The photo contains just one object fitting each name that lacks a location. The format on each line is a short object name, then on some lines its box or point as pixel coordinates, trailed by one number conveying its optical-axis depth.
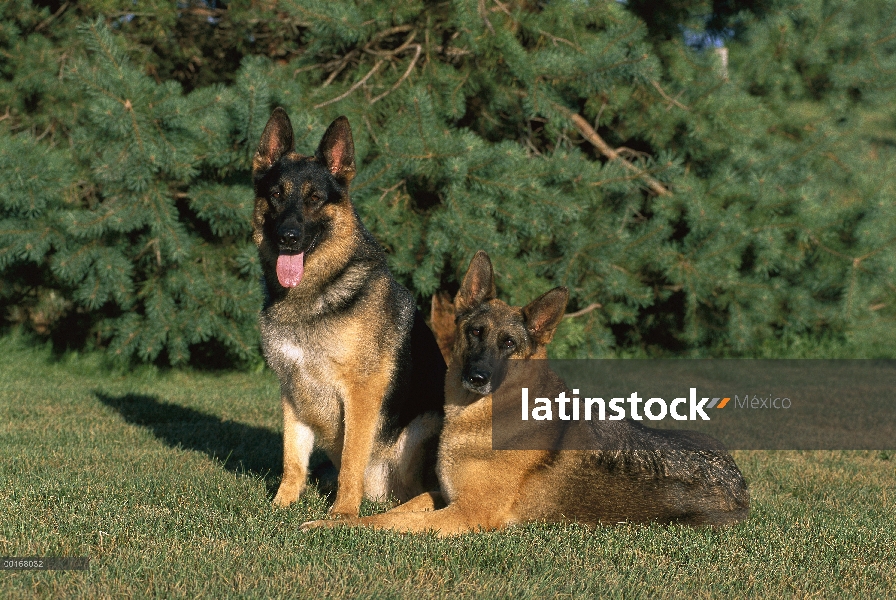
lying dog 4.60
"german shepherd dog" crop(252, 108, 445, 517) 5.00
